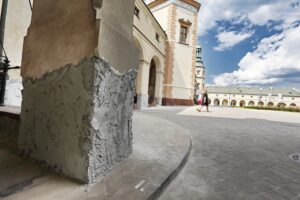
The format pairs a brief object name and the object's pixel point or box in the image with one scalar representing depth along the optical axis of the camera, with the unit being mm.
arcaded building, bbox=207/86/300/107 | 52521
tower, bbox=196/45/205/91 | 36047
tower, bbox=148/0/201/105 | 13034
